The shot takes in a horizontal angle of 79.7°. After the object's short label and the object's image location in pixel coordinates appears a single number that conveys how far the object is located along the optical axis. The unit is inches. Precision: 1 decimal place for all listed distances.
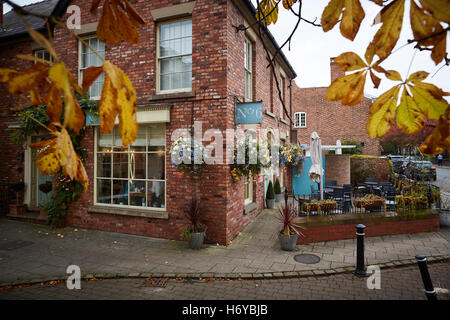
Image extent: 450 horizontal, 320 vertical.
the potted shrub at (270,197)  461.1
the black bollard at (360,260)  217.5
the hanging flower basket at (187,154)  265.9
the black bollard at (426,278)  154.0
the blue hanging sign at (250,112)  289.6
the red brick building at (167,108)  289.0
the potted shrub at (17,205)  395.5
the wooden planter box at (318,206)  310.9
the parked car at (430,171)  729.9
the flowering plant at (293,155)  415.8
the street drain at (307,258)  246.0
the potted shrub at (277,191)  511.5
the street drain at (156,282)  206.4
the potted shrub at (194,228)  276.2
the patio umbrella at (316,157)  408.8
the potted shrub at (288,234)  272.1
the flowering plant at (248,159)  286.5
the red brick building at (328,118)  949.2
